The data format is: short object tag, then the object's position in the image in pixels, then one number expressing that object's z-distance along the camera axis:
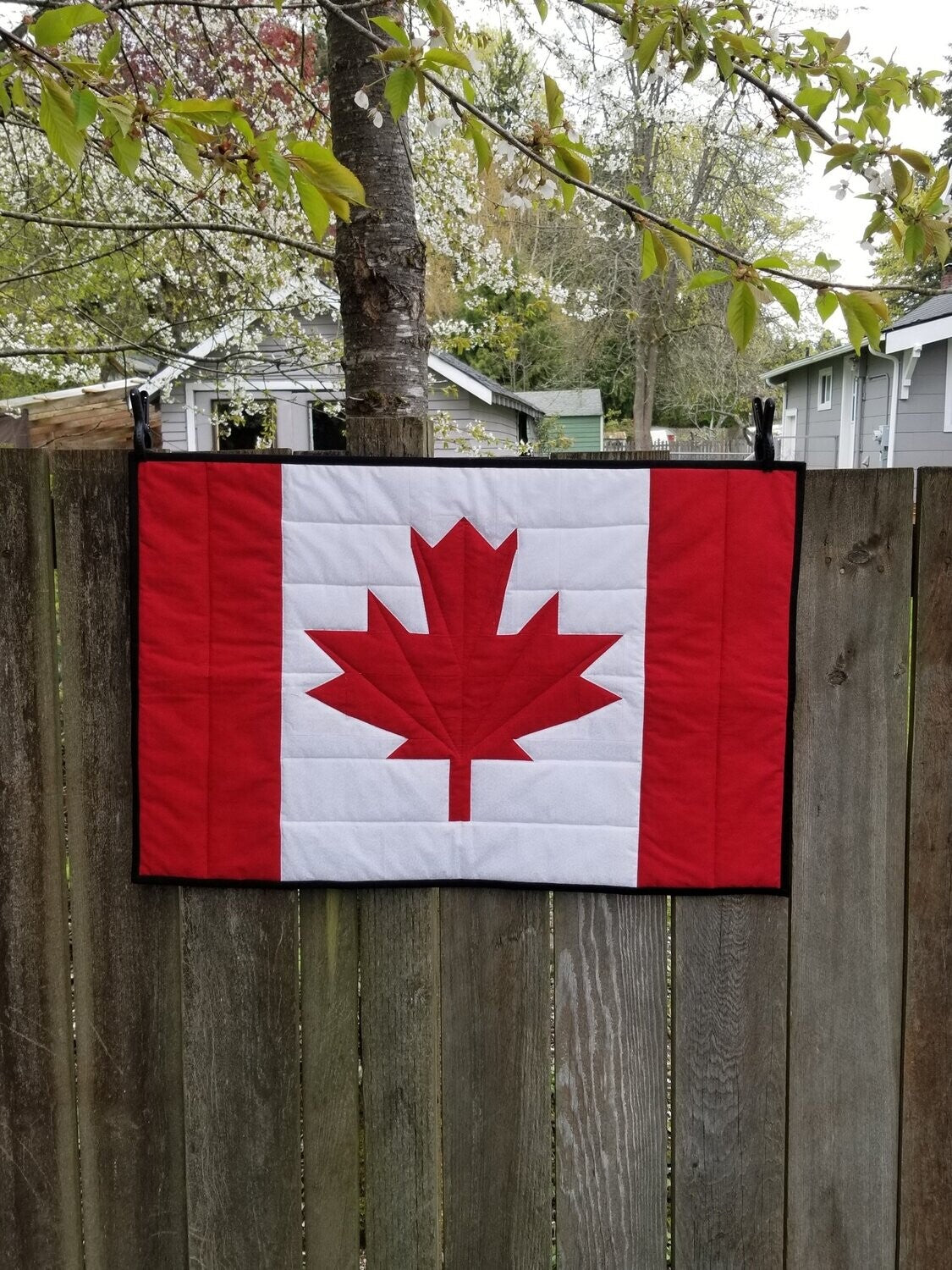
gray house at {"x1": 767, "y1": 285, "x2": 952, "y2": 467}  13.30
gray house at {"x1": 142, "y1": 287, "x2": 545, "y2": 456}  6.38
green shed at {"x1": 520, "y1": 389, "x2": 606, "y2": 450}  26.77
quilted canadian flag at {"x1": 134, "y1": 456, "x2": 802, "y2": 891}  1.67
